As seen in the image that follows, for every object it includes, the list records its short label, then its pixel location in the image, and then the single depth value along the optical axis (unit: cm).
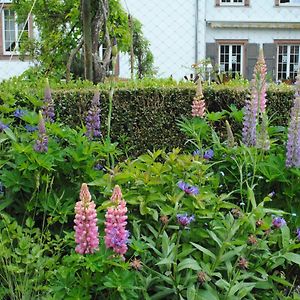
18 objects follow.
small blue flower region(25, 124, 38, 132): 242
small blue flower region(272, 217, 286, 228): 189
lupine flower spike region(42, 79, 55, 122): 250
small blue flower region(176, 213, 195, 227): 179
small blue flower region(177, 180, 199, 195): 191
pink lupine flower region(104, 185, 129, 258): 153
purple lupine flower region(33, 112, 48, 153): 210
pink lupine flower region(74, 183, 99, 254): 150
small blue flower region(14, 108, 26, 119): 258
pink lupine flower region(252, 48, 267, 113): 226
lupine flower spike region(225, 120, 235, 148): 235
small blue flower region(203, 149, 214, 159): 234
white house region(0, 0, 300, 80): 1753
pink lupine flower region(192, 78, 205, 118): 265
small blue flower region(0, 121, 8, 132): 243
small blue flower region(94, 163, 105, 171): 238
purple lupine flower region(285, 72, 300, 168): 223
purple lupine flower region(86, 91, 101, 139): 251
